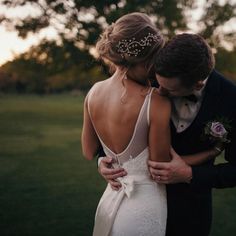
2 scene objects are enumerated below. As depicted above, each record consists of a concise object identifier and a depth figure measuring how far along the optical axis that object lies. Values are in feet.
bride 7.66
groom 7.49
